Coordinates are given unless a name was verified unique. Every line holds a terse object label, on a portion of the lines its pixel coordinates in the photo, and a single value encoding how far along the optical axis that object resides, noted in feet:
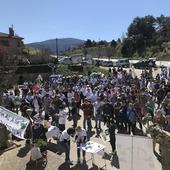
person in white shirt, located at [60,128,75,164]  22.48
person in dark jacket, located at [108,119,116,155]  23.84
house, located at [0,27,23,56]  103.65
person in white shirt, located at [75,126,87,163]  22.53
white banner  24.54
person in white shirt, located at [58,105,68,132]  26.37
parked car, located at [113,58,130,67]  89.45
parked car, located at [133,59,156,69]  82.66
